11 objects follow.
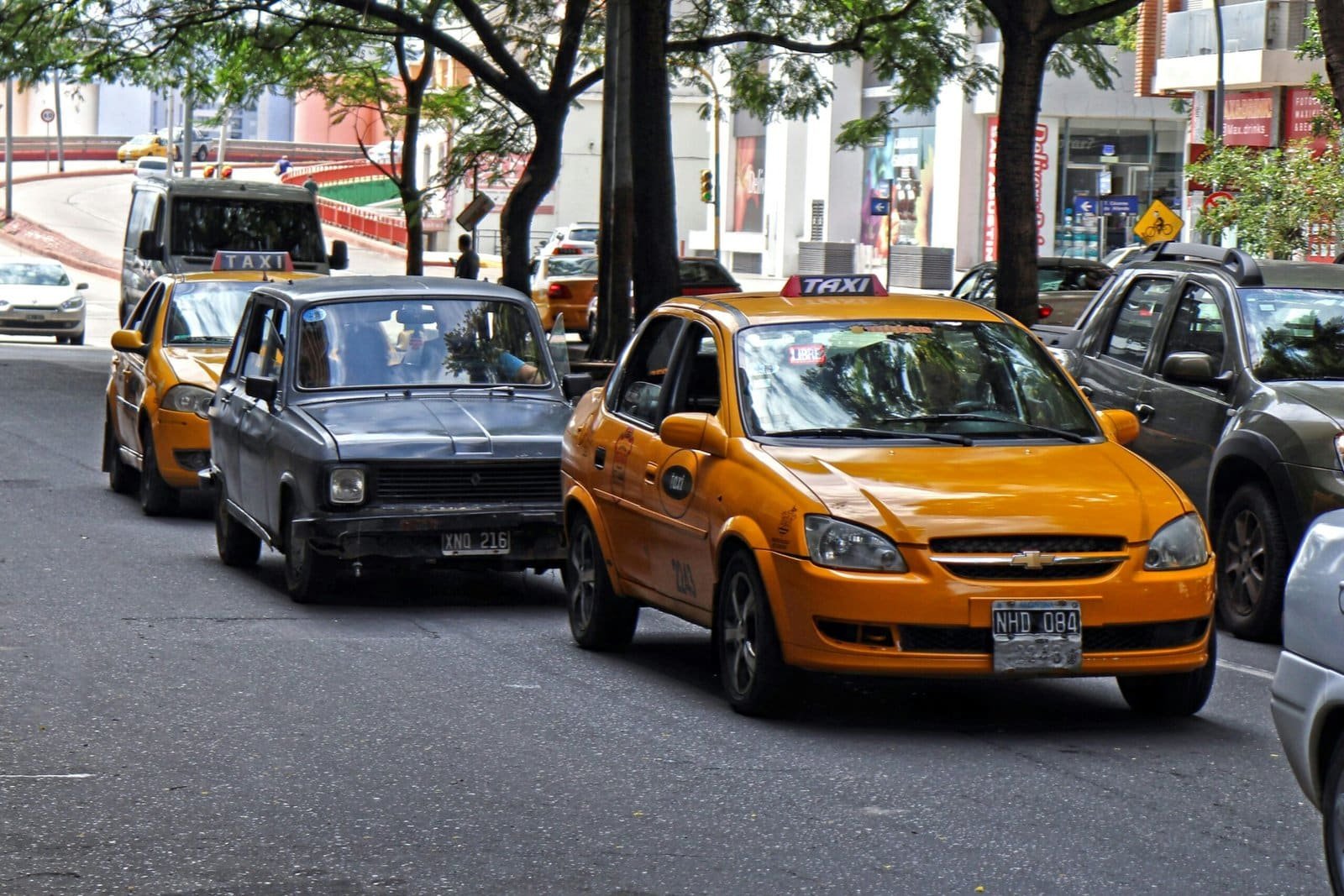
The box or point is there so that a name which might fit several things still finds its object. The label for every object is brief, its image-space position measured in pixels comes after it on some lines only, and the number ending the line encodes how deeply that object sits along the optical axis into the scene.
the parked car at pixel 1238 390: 10.27
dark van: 27.33
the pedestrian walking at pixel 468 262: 34.16
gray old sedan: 10.91
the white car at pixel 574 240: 47.81
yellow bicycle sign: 34.81
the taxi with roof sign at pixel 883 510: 7.52
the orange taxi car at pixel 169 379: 15.06
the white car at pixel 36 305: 39.28
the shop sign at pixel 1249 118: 41.25
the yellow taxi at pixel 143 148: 105.75
